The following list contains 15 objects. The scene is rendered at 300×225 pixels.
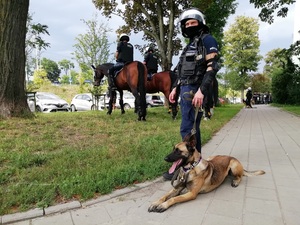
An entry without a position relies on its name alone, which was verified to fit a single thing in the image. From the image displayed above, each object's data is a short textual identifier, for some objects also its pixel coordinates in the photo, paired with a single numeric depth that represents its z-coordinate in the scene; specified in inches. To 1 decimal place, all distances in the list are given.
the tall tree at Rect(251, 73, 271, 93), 2101.4
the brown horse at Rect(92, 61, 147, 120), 358.3
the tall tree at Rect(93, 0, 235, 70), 669.3
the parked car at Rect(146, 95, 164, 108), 979.1
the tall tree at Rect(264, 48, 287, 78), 2648.1
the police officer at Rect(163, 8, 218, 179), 135.1
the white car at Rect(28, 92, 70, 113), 693.7
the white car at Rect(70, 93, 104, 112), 837.2
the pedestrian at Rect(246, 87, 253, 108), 1044.5
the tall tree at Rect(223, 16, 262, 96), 1947.6
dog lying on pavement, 114.2
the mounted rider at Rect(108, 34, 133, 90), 381.7
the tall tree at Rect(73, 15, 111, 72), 1077.8
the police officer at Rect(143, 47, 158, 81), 448.1
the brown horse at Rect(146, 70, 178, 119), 433.4
